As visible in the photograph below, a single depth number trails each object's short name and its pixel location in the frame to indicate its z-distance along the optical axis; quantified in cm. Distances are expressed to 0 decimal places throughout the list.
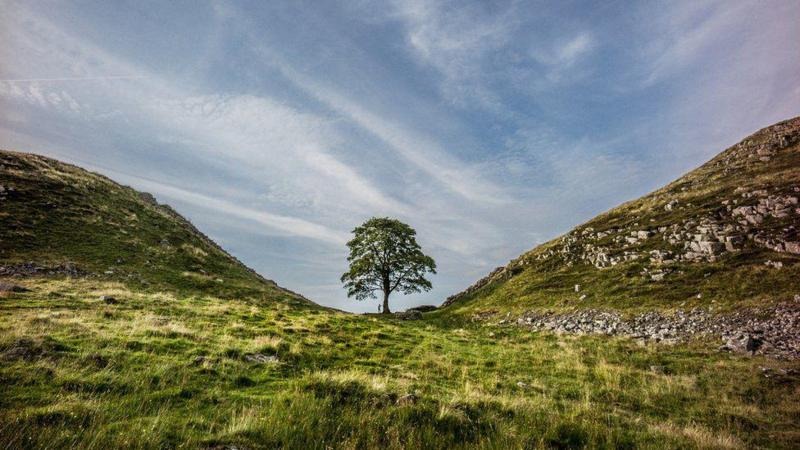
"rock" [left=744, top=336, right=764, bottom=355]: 1712
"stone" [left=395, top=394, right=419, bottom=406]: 905
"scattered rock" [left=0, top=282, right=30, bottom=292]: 1779
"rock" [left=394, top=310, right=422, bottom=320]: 4084
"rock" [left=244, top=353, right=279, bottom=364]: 1210
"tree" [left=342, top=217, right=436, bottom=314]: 5434
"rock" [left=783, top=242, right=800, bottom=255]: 2574
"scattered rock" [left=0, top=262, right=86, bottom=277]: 2284
